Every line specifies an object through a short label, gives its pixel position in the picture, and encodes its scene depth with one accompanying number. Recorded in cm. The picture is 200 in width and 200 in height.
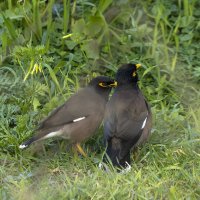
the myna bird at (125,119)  1381
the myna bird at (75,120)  1414
